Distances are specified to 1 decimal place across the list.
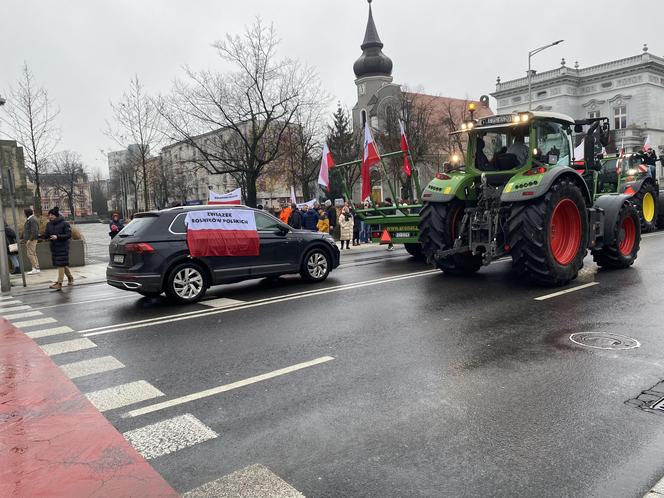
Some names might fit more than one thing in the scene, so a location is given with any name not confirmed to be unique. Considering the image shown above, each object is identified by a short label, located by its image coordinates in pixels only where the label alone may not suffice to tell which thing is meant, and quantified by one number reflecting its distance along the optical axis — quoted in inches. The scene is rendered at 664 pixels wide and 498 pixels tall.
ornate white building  2022.6
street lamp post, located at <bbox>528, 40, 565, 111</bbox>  950.4
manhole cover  213.6
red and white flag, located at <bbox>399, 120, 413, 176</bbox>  535.5
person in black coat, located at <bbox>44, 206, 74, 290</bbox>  458.9
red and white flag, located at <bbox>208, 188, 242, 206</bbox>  560.2
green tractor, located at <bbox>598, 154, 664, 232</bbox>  625.1
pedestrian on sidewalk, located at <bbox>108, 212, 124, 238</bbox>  683.4
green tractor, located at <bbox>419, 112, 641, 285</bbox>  327.0
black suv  337.4
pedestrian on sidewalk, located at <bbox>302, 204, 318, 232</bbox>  703.1
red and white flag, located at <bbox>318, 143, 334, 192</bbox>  642.5
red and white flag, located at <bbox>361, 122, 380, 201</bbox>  580.7
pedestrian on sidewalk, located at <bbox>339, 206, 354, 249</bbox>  755.4
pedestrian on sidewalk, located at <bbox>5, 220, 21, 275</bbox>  573.0
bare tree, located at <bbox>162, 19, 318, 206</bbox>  959.6
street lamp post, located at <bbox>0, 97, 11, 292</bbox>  460.8
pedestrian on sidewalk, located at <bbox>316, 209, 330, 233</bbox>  741.9
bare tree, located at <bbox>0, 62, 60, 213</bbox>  844.6
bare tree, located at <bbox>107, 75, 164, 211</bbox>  951.6
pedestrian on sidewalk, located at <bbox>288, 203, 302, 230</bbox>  682.2
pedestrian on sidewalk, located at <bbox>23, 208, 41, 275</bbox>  579.9
